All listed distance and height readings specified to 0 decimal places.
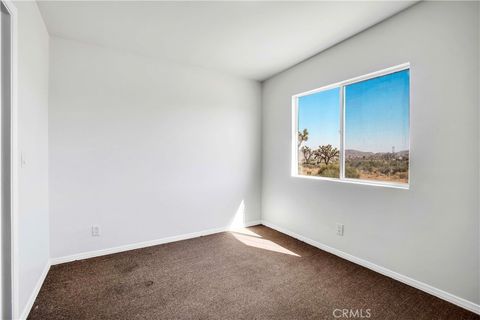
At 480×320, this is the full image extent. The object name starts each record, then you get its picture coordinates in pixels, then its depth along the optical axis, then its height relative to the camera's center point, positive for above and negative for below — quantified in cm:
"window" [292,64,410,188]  241 +35
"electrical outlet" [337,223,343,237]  285 -86
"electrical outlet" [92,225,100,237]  286 -86
